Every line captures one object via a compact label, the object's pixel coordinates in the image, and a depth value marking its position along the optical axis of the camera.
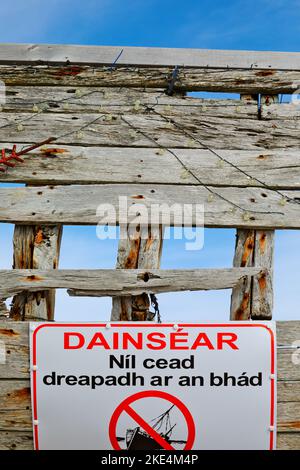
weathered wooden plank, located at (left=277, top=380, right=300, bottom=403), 4.94
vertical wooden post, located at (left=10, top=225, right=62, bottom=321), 5.09
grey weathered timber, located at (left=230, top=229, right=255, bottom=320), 5.05
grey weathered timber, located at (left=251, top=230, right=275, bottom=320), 5.03
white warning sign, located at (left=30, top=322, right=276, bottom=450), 4.85
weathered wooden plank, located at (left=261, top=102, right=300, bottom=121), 5.60
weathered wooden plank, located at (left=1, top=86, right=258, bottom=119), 5.56
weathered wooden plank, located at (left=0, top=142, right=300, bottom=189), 5.27
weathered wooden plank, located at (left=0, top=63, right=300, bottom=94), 5.66
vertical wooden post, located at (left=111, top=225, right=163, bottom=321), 5.04
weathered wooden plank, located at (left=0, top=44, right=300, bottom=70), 5.75
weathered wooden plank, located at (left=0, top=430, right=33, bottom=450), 4.95
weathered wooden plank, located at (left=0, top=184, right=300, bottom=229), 5.13
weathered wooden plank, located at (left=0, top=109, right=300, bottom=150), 5.42
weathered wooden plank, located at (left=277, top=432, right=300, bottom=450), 4.95
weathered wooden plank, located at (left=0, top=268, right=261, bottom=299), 4.95
